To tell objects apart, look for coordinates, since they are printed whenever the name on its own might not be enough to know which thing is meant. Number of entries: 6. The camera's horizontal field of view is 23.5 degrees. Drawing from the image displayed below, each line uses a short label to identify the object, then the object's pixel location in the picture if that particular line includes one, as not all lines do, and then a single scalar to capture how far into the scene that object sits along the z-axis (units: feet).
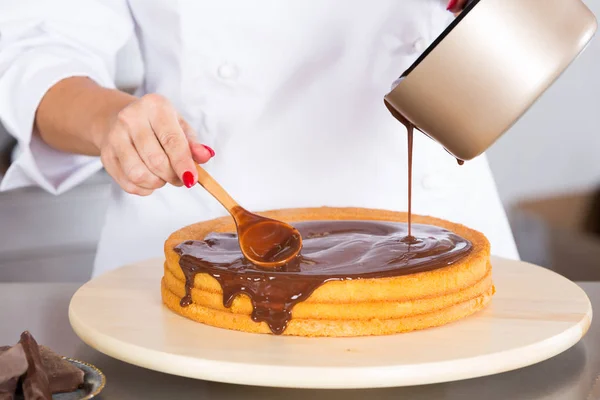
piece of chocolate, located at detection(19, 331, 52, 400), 2.77
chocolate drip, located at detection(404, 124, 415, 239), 3.41
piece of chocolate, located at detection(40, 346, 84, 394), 2.83
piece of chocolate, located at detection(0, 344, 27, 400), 2.82
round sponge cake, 3.11
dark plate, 2.83
